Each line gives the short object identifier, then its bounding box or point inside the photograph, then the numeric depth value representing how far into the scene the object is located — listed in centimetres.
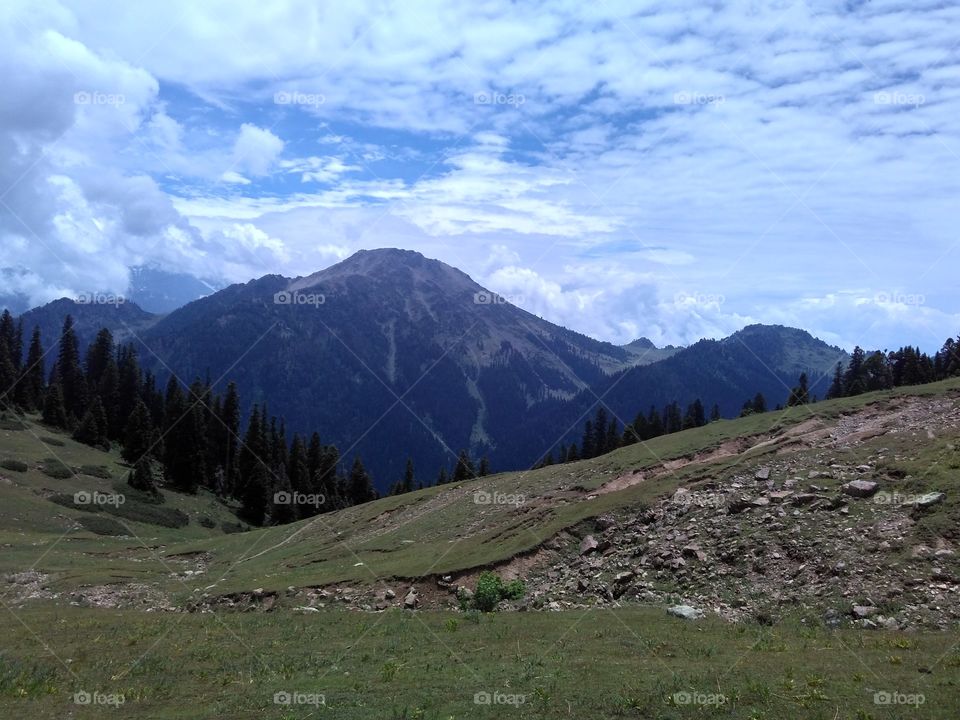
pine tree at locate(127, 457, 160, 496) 9162
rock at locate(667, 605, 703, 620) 2394
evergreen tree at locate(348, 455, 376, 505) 12238
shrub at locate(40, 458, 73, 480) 8356
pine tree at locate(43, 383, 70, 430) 11019
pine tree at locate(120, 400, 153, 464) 10625
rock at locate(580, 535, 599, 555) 3434
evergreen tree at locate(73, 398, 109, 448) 10750
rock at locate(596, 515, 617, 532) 3634
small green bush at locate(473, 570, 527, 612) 3027
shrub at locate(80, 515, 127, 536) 7419
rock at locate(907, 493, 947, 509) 2672
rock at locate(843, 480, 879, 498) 2945
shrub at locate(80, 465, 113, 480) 9116
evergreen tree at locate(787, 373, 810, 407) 8741
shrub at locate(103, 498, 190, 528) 8175
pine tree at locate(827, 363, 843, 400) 11915
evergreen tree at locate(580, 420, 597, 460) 12643
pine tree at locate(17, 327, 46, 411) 11506
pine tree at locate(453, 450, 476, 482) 11900
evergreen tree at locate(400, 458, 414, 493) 12418
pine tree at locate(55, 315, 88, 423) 12325
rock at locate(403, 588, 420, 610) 3274
